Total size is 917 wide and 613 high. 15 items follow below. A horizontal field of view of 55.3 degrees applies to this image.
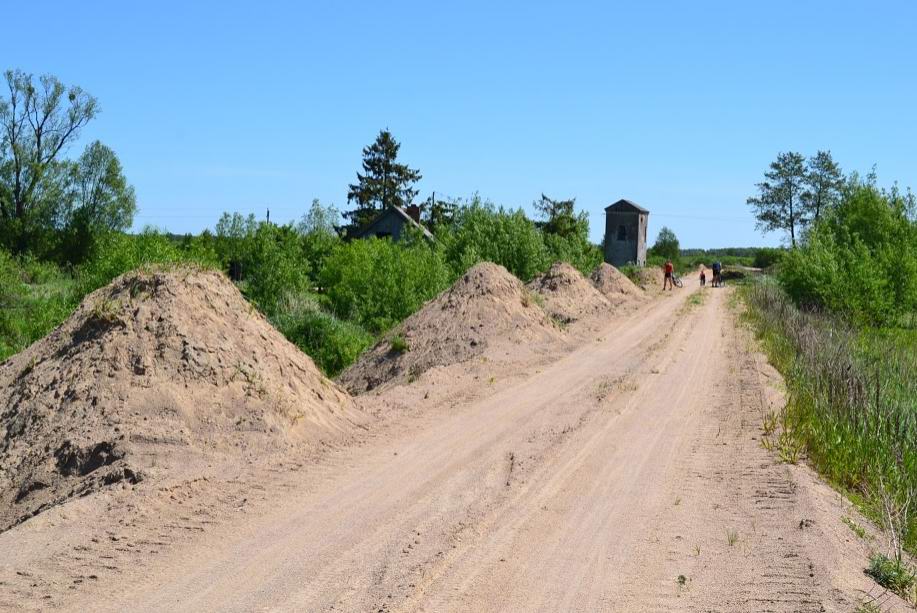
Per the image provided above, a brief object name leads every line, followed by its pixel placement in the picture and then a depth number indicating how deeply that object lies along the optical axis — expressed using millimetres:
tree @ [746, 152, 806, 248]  84000
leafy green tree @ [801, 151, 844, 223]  82250
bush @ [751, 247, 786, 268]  85938
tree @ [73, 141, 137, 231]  55688
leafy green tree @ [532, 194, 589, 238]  58353
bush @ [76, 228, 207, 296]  21844
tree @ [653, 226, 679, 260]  87375
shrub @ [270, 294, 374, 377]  22859
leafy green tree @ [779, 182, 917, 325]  32906
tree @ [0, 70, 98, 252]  52812
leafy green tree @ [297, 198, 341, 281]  47375
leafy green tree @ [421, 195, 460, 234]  66750
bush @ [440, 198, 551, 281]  35125
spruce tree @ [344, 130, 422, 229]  80562
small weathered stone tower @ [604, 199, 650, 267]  77125
